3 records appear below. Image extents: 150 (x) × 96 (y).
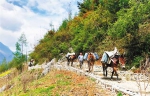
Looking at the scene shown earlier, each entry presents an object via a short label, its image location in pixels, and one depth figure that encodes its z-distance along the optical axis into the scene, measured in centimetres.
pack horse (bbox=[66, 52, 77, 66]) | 3110
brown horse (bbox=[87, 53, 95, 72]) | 2164
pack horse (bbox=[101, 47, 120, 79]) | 1683
